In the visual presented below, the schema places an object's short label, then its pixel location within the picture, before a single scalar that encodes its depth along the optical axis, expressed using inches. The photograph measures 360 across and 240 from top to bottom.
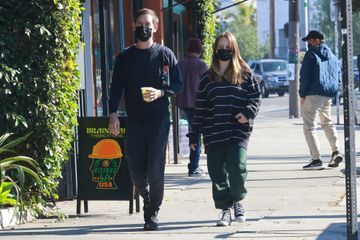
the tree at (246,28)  3368.6
